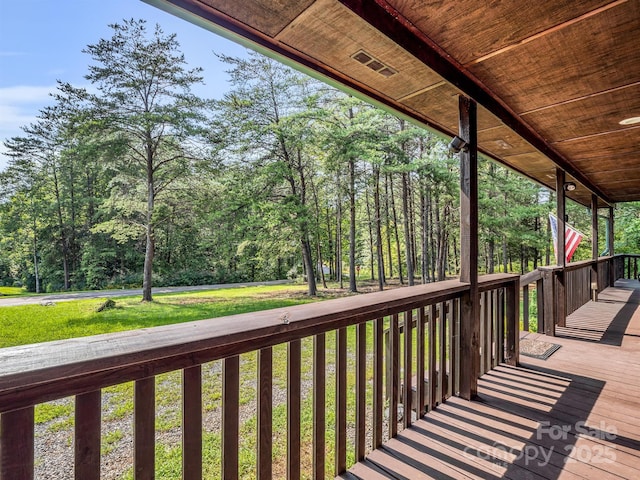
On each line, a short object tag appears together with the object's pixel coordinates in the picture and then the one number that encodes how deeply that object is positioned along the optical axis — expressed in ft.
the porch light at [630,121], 9.75
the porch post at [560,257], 14.62
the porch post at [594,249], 21.49
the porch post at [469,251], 7.90
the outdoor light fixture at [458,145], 7.89
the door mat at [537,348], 11.09
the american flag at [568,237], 15.81
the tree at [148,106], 34.99
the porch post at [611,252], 28.25
